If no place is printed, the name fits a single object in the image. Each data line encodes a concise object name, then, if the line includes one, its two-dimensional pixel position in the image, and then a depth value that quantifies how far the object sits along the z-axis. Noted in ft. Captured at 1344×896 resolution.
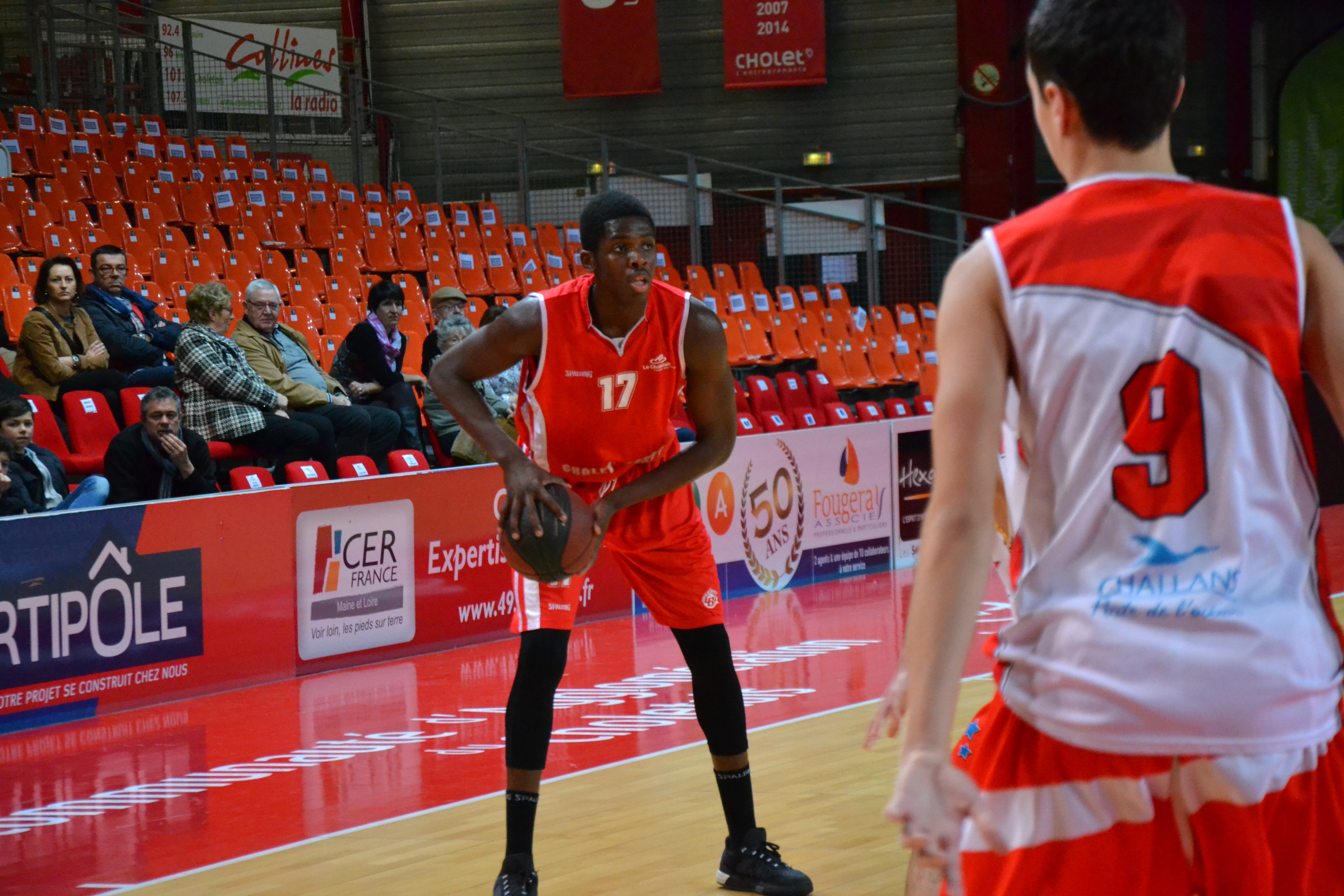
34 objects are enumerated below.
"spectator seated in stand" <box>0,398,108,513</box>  45.70
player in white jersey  10.57
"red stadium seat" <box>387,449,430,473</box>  57.88
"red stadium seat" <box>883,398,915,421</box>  83.10
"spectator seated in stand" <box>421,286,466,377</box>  62.59
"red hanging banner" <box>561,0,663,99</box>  127.95
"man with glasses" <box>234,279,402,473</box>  57.26
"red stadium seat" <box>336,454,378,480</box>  55.01
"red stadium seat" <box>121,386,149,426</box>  55.57
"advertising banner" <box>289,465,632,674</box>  50.08
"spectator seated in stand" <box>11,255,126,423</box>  55.01
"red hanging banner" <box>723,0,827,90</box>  125.18
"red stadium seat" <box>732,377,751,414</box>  76.79
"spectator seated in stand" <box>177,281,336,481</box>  53.42
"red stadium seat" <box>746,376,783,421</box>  77.61
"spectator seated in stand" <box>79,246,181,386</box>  57.11
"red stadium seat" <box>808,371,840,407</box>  82.28
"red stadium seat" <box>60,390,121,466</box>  53.67
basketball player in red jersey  25.27
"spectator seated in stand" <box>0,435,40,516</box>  44.14
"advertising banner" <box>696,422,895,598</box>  63.46
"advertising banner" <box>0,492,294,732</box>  42.34
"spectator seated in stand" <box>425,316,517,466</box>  59.06
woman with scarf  62.69
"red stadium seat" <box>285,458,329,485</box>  52.47
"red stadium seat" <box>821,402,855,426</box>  77.30
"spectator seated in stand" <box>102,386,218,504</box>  48.47
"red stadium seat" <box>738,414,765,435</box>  69.62
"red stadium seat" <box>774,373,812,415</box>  80.38
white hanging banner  117.50
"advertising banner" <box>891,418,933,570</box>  72.23
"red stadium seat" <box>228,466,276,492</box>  50.90
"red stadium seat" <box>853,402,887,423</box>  80.38
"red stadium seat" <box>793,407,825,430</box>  74.49
